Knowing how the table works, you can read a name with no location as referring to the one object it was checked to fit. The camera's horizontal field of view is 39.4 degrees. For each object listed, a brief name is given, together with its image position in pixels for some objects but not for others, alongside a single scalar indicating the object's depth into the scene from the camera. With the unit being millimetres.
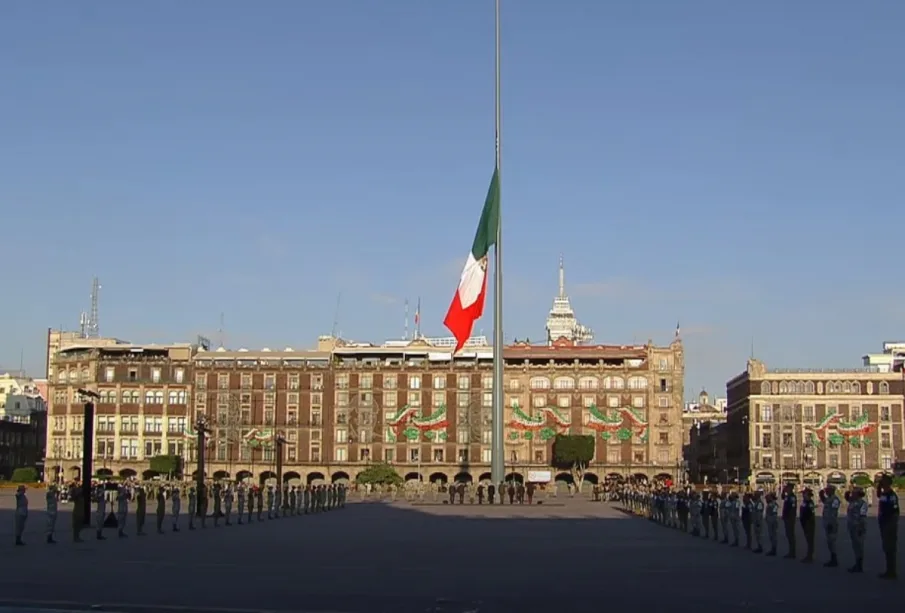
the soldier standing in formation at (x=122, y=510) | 35344
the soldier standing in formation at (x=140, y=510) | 36406
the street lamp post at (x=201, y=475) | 43981
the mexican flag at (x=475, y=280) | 64938
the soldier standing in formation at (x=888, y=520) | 22516
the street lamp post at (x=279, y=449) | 72125
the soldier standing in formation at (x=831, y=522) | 25500
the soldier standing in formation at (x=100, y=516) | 33984
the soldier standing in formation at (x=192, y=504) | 41688
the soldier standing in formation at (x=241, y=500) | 47856
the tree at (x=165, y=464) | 126062
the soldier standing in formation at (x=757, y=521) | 30578
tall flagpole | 66250
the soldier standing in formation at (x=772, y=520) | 29078
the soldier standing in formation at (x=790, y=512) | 28259
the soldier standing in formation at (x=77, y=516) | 32047
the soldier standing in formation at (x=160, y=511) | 38600
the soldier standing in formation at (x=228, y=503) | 45338
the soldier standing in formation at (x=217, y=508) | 45006
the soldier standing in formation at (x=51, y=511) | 32188
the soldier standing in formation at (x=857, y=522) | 23938
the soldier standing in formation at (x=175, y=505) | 42000
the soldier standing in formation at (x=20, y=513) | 30312
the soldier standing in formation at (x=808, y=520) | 26828
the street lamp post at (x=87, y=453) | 35531
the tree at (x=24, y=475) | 123994
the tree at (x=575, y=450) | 123875
